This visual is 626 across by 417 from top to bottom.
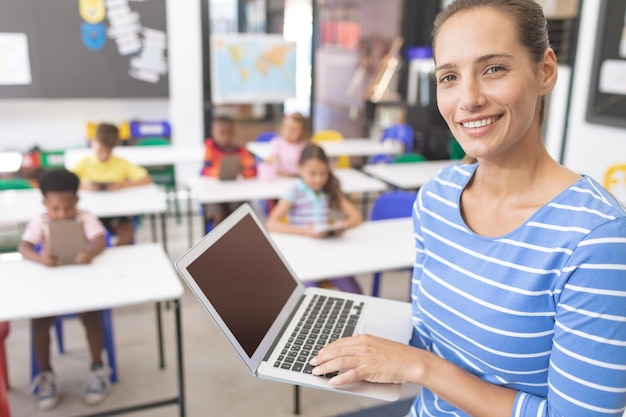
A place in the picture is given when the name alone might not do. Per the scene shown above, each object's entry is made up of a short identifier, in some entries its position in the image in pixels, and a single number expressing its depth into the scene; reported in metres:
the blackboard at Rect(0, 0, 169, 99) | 4.70
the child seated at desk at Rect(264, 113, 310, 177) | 4.22
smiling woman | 0.76
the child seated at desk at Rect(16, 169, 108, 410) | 2.28
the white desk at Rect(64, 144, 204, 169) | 4.22
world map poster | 5.41
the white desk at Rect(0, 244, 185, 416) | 1.81
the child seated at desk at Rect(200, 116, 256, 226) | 3.98
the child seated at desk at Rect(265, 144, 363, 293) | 2.79
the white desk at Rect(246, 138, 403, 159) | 4.82
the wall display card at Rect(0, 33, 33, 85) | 4.67
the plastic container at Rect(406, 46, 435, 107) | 5.77
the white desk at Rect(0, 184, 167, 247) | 2.92
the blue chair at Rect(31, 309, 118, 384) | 2.50
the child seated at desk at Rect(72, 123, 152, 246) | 3.58
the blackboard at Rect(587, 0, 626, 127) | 4.03
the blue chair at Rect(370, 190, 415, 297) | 2.90
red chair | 1.68
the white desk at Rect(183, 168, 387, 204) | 3.41
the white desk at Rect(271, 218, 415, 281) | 2.14
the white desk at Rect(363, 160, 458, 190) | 3.75
